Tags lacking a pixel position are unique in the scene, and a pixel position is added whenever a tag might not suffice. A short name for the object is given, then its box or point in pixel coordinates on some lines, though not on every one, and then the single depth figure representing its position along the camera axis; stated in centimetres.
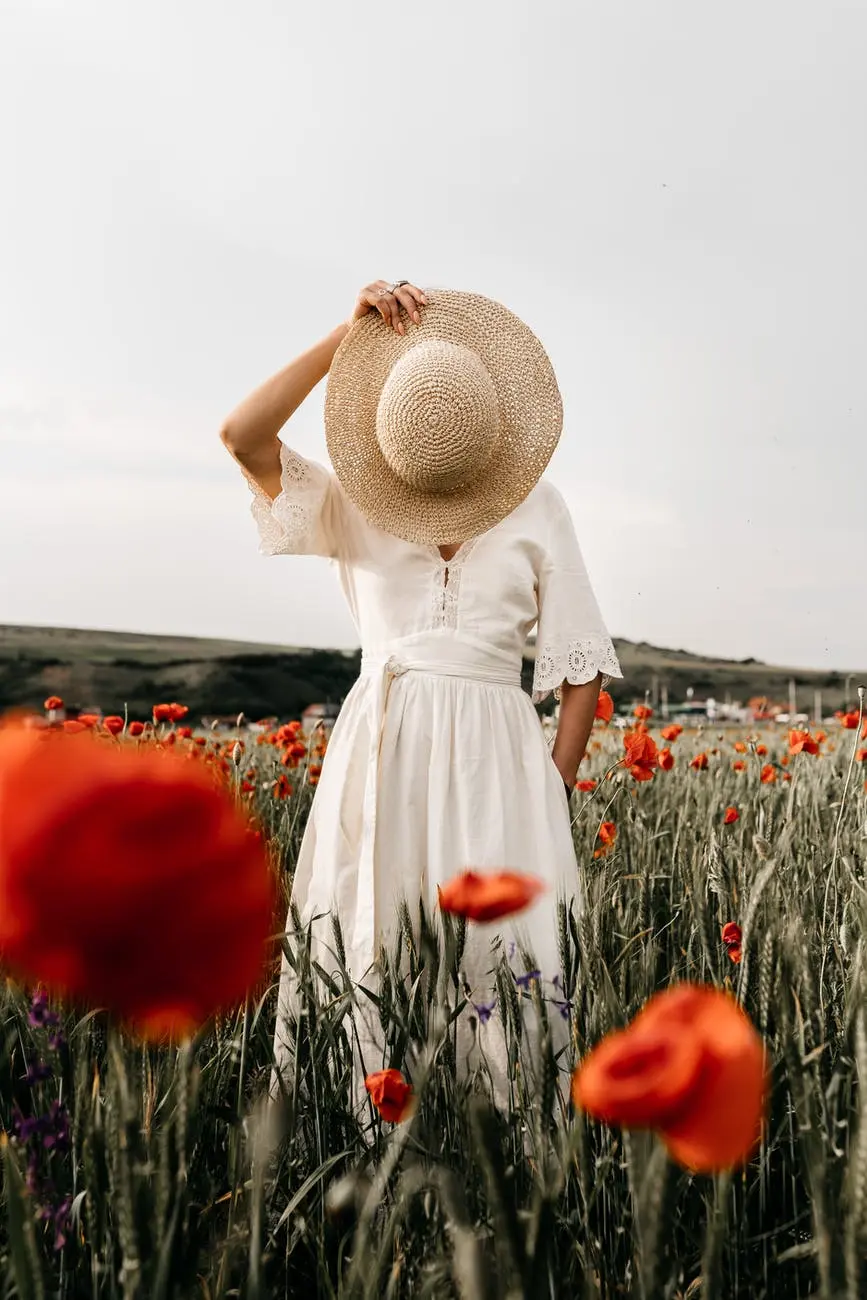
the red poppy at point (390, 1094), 81
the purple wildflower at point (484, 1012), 96
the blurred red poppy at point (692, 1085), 33
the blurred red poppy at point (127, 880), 32
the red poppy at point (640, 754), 261
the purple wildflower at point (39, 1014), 79
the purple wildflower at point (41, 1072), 82
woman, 190
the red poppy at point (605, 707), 271
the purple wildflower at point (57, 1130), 76
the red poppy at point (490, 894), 55
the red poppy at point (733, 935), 119
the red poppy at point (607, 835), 228
